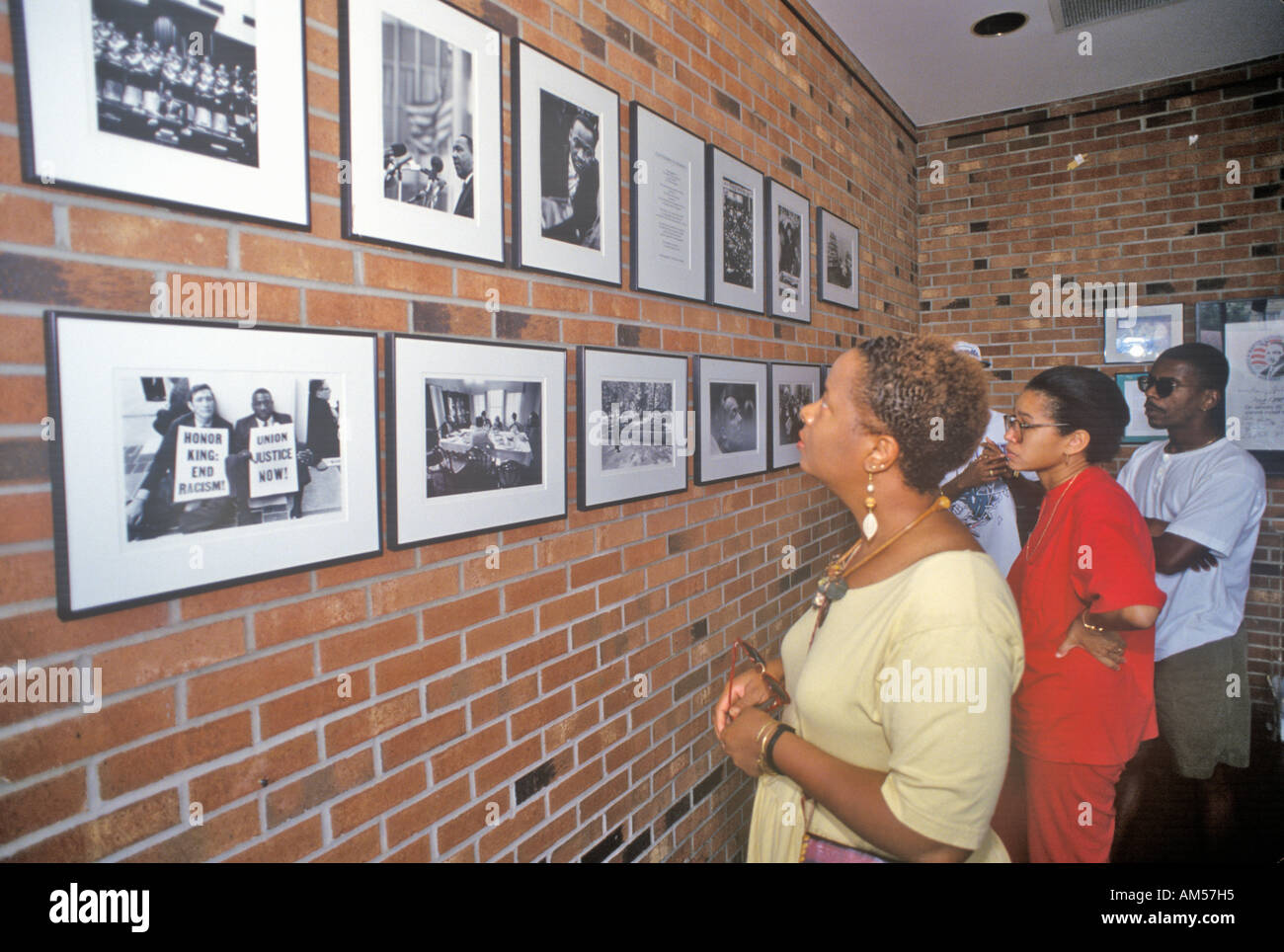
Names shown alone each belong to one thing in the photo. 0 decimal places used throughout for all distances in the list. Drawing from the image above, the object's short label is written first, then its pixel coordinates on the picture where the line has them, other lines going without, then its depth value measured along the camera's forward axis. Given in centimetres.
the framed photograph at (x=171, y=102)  75
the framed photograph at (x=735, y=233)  208
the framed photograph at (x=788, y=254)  245
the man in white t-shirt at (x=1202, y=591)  268
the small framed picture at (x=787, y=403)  251
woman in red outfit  180
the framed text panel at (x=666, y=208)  174
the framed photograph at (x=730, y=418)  205
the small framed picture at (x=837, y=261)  286
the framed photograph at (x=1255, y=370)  336
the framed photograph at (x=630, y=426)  159
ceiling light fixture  292
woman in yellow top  99
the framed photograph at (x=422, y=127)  108
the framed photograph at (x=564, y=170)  139
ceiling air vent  279
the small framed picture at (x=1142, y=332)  359
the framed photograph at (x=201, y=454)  79
